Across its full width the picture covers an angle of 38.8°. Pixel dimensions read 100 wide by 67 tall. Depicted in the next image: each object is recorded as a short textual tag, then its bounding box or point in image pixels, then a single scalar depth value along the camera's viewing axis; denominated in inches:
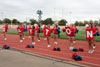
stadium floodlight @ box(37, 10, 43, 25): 1657.2
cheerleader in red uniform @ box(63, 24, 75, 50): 432.5
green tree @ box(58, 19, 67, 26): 3313.0
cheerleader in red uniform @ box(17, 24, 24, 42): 628.4
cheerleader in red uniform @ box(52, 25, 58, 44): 552.3
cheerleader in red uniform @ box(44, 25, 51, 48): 487.9
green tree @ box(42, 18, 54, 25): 3326.8
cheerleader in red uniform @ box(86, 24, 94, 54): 365.8
